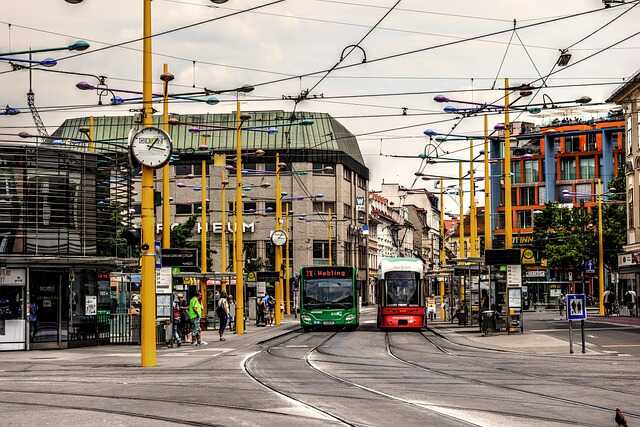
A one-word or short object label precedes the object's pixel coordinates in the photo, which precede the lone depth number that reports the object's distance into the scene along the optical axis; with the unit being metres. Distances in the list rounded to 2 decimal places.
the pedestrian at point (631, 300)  64.81
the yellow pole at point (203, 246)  53.15
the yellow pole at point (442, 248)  68.64
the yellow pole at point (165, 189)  34.78
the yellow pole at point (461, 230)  57.33
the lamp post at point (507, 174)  39.31
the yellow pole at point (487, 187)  44.09
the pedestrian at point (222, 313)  41.25
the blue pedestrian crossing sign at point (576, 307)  30.58
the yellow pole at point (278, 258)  57.06
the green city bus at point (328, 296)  50.53
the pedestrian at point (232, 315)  52.39
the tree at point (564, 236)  89.06
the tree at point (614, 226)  83.94
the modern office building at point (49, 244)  32.97
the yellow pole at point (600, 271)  68.69
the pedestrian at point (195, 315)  36.16
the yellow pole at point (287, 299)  79.85
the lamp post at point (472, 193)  54.93
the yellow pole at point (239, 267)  45.50
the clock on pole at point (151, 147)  26.03
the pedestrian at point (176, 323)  35.79
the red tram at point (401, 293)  50.09
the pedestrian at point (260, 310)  57.51
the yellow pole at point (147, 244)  25.69
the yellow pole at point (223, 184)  47.49
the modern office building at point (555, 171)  113.38
